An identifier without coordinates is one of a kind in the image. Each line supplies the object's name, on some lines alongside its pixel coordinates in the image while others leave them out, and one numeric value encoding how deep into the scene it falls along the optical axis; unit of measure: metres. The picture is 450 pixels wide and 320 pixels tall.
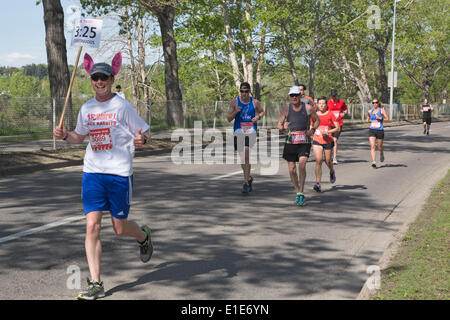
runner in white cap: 8.88
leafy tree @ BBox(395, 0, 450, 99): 54.59
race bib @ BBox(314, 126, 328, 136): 10.56
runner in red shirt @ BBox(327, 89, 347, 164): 14.19
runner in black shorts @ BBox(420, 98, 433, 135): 30.38
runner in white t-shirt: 4.62
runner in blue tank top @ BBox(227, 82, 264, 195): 9.80
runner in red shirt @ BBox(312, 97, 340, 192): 10.25
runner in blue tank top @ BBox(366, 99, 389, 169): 14.35
